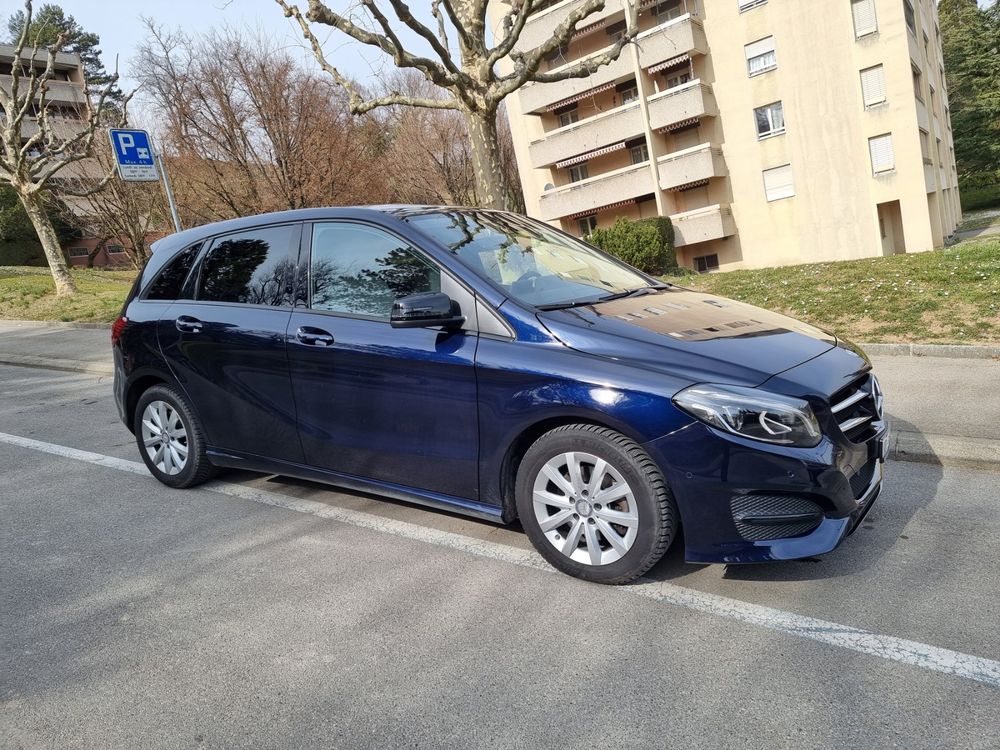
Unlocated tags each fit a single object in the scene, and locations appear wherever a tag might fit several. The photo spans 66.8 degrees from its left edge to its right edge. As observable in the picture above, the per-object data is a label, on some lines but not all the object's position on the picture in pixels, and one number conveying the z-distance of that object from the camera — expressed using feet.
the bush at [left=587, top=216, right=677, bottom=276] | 87.40
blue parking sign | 42.45
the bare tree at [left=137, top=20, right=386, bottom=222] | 97.50
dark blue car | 9.98
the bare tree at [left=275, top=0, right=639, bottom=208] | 34.58
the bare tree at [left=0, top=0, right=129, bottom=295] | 69.41
